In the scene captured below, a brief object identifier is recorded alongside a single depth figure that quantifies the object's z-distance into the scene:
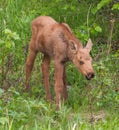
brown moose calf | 16.75
